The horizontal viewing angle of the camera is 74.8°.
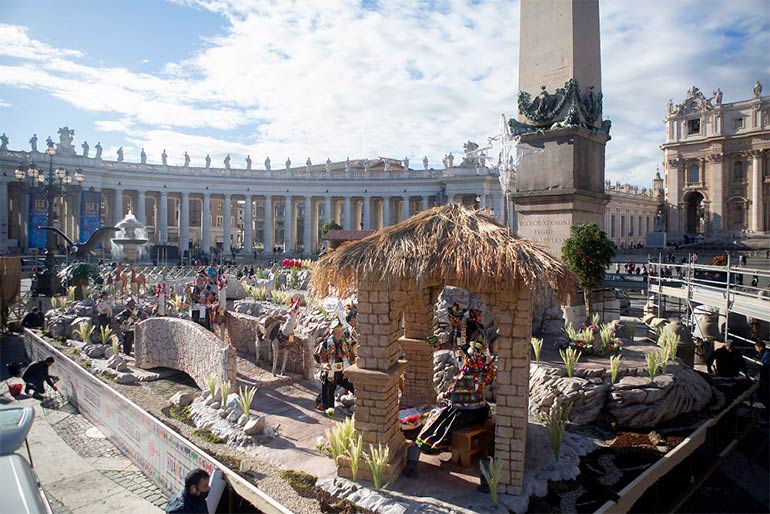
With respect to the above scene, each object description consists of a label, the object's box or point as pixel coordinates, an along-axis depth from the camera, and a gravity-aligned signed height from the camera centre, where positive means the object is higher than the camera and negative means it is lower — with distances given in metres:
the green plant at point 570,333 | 12.57 -1.94
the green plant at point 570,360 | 10.66 -2.20
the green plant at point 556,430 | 7.61 -2.63
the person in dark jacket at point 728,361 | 12.25 -2.54
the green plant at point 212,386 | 9.90 -2.55
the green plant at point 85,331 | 16.53 -2.48
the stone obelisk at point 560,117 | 13.75 +3.99
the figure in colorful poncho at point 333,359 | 9.60 -1.95
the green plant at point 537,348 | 11.40 -2.06
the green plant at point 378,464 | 6.54 -2.72
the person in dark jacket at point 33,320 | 18.75 -2.35
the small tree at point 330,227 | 46.50 +2.85
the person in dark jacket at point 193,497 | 5.67 -2.73
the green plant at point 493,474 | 6.30 -2.77
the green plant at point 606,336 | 12.47 -1.97
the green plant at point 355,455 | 6.70 -2.67
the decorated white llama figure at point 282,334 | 12.42 -1.91
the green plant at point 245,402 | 8.97 -2.64
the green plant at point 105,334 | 16.53 -2.60
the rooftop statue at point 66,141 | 53.25 +12.48
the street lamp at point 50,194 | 23.56 +3.39
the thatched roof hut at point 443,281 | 6.68 -0.42
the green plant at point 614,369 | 10.43 -2.33
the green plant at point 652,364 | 10.43 -2.23
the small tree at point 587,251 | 14.03 +0.19
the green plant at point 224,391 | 9.44 -2.53
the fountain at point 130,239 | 31.48 +1.16
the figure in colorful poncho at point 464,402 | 7.55 -2.18
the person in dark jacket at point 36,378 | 12.75 -3.06
